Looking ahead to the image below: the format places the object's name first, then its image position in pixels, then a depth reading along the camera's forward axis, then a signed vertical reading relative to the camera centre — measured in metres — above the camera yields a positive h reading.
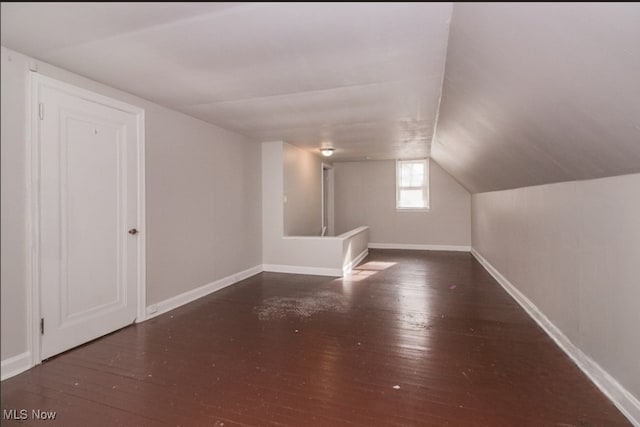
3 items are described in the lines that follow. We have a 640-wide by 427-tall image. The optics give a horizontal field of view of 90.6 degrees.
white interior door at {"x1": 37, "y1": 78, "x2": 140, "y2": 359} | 2.26 -0.05
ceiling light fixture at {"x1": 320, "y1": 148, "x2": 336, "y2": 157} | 5.95 +1.14
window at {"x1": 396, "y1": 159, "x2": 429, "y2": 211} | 7.66 +0.63
